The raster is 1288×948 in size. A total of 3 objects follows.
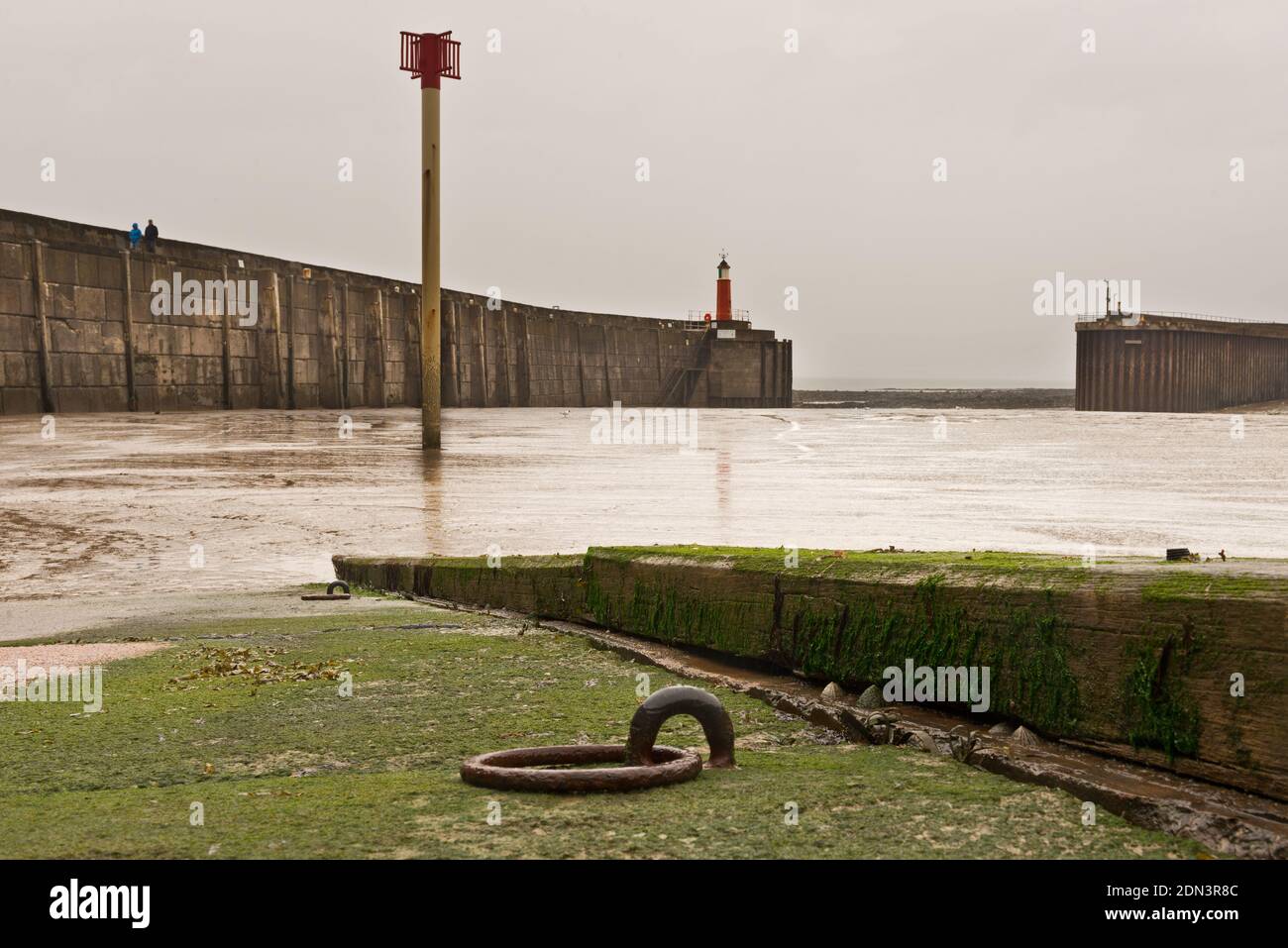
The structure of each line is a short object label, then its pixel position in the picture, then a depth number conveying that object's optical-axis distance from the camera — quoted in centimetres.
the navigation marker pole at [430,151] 2142
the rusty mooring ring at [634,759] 297
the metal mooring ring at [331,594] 739
